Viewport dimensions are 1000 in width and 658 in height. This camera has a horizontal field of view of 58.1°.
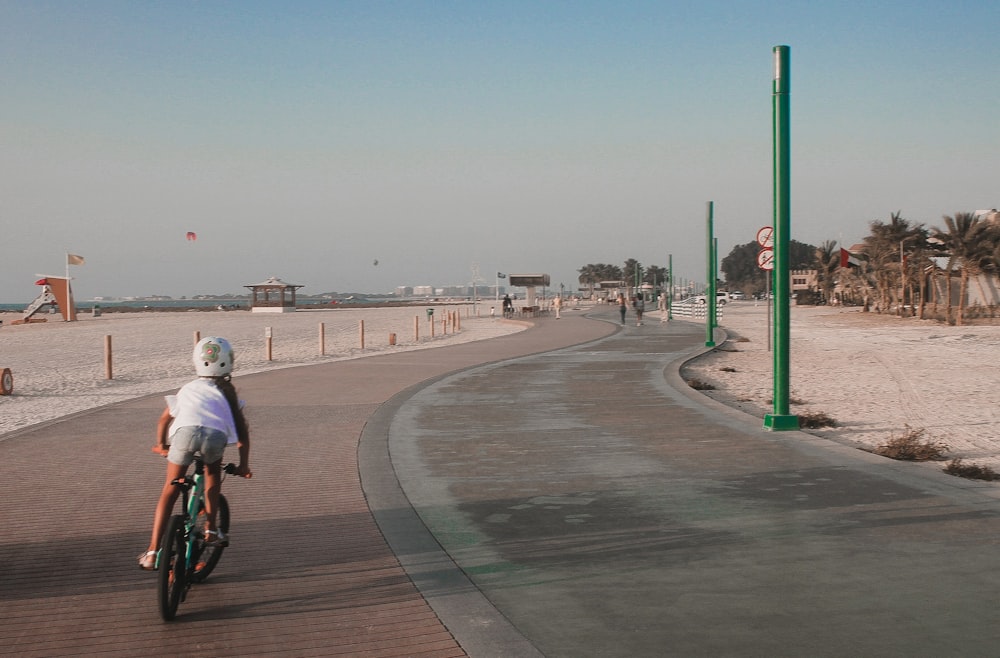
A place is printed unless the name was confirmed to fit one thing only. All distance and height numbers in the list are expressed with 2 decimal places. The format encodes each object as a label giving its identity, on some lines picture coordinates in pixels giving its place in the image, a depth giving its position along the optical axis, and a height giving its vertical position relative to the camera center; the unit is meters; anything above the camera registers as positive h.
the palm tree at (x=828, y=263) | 94.12 +2.31
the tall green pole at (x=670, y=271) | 55.45 +1.00
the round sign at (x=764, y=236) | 20.19 +1.13
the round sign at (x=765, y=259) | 19.56 +0.59
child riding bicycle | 4.72 -0.71
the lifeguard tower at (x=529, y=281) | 61.75 +0.47
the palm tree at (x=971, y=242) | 48.31 +2.23
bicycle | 4.39 -1.31
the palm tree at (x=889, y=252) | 60.68 +2.19
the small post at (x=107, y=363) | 19.68 -1.53
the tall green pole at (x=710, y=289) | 26.06 -0.08
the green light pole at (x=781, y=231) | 10.38 +0.63
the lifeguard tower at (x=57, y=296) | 64.94 -0.16
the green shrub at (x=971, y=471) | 7.70 -1.63
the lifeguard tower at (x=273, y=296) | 81.62 -0.44
